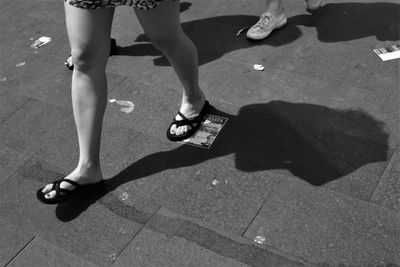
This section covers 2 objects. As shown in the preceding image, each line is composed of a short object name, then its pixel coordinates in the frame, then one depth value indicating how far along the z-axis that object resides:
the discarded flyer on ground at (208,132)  3.04
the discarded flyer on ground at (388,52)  3.49
